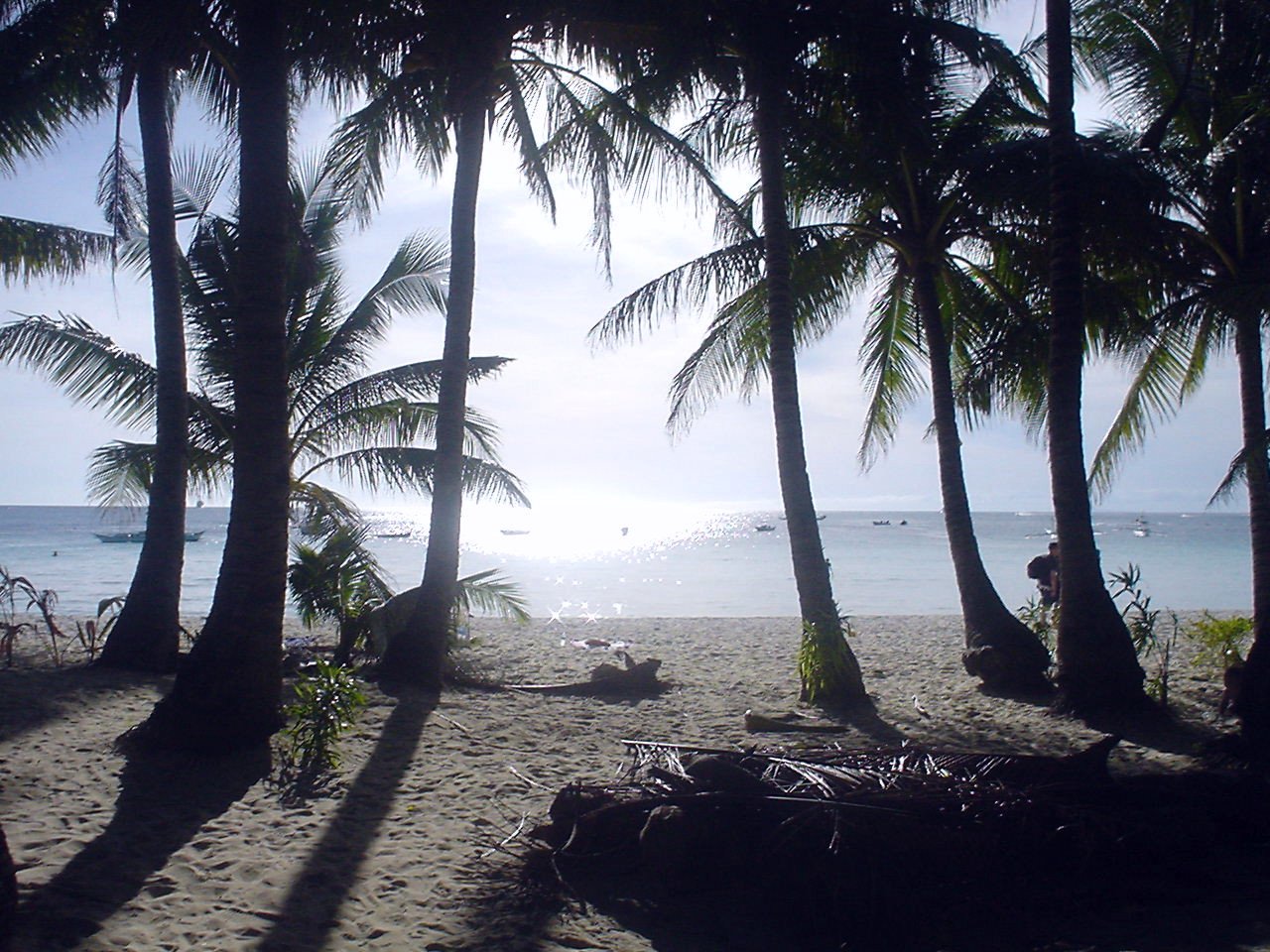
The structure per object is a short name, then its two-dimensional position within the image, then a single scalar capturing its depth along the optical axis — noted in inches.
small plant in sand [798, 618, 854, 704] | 360.2
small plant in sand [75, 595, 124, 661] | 386.0
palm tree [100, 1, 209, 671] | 364.8
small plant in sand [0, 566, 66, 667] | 370.0
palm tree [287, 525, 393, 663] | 392.5
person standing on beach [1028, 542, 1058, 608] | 453.4
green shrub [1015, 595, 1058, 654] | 408.8
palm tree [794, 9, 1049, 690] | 349.7
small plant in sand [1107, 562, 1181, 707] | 332.2
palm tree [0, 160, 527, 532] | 437.7
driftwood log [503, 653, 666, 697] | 382.0
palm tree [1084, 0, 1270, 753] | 346.3
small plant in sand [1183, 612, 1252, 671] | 393.2
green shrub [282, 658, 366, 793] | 245.2
